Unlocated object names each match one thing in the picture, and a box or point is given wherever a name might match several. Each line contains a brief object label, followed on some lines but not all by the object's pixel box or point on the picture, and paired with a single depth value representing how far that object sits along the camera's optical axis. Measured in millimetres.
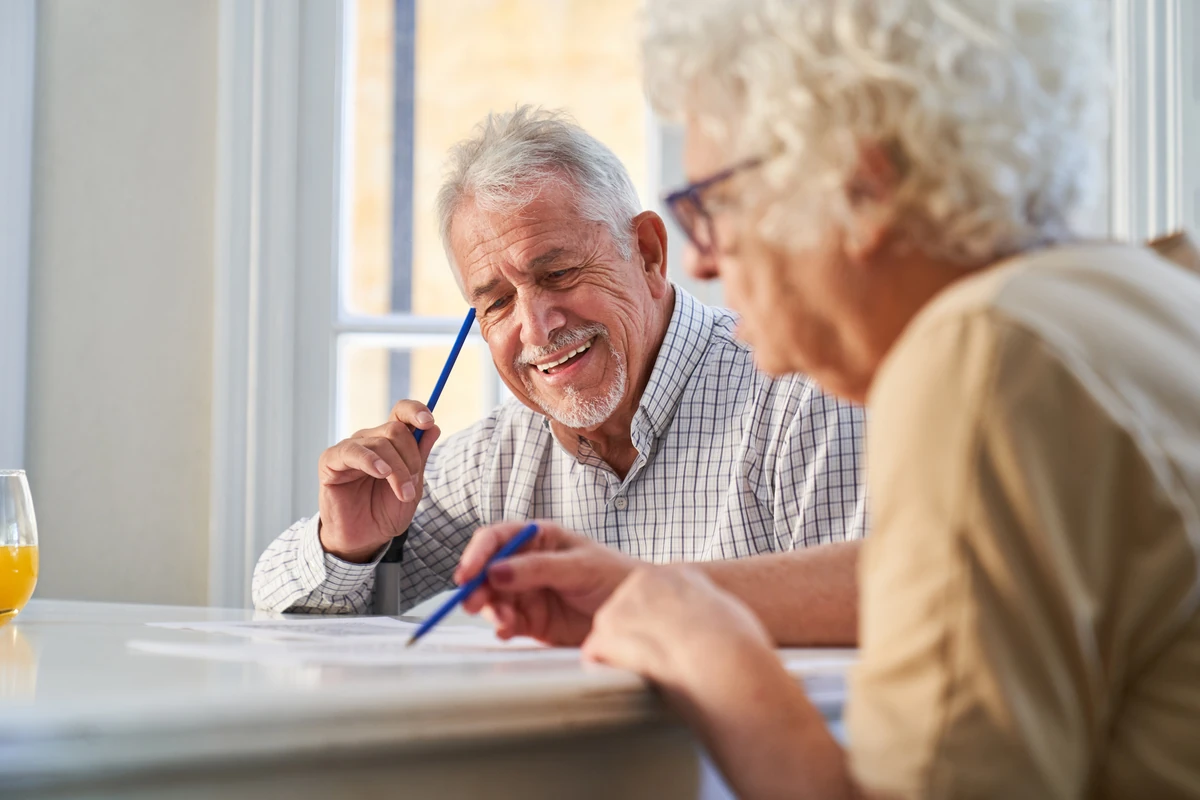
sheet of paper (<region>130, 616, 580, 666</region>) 874
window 2244
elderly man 1600
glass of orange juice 1188
